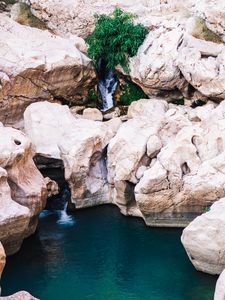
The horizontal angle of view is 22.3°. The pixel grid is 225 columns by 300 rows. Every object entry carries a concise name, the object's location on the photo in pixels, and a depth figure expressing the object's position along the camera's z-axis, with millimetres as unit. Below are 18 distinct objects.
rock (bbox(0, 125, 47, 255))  17500
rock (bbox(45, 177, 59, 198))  22891
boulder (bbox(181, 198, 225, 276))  15602
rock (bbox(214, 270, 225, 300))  10879
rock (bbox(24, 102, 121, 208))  21656
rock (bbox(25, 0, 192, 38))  28016
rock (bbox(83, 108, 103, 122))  26391
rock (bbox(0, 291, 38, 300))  8763
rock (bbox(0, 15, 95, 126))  25328
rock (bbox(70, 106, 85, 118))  27078
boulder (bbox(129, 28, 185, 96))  24641
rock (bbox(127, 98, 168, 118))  24305
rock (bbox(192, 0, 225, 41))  24922
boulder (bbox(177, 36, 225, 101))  23781
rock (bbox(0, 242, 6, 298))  10023
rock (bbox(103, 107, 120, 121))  26495
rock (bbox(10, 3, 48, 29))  28297
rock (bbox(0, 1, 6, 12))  28603
